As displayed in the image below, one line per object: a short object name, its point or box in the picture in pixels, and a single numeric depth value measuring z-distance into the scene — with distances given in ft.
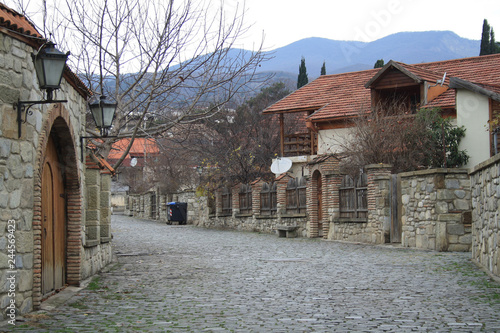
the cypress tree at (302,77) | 169.99
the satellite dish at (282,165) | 86.28
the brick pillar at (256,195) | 87.97
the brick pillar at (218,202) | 102.42
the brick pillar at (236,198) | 95.25
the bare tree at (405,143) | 66.39
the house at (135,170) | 160.27
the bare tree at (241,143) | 101.45
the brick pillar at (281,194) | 80.64
